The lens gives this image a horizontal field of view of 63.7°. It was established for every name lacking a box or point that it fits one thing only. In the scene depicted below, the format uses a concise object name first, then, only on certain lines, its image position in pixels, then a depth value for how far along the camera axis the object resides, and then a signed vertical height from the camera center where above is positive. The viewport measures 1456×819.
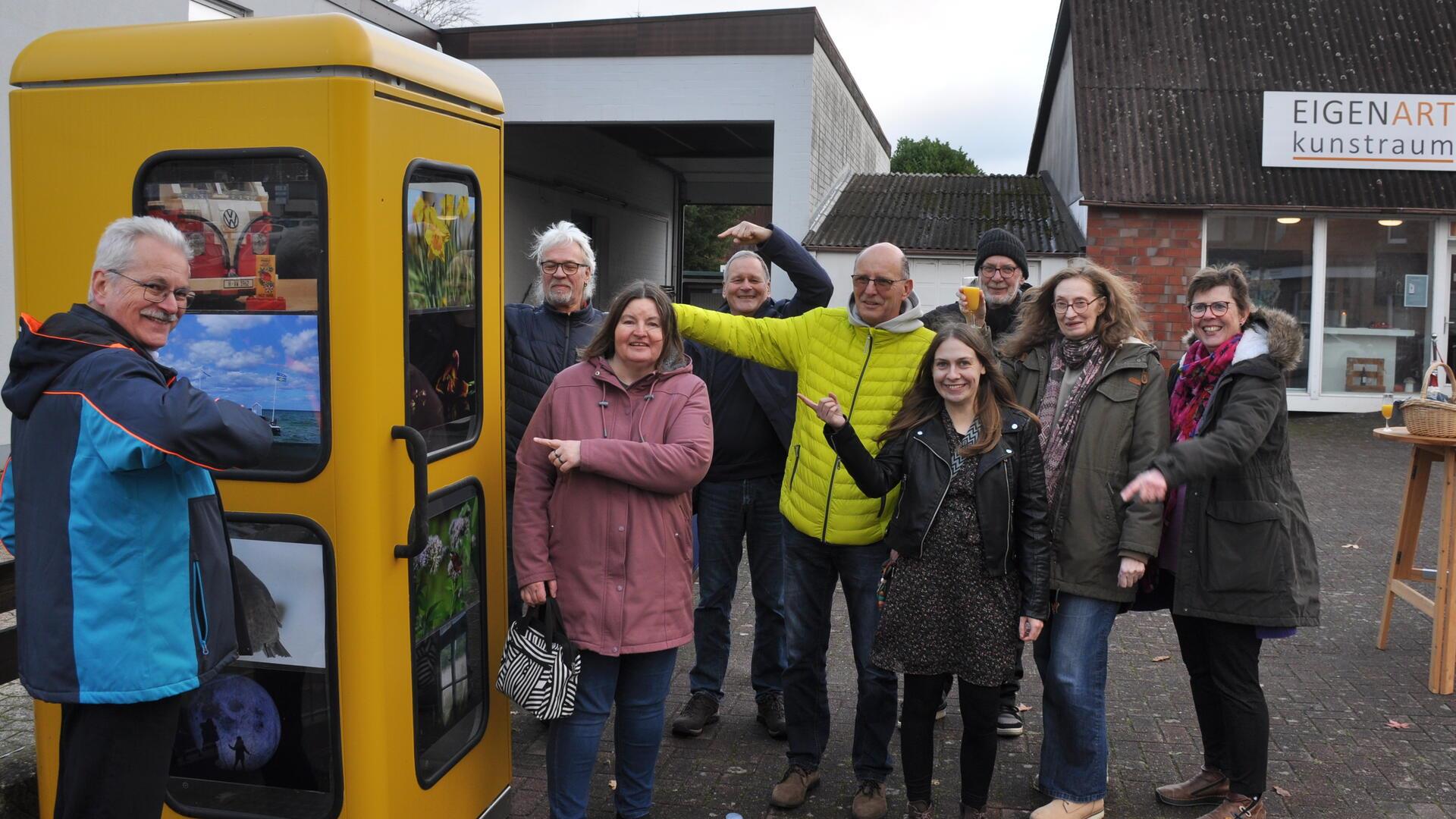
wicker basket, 5.12 -0.38
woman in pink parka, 3.47 -0.60
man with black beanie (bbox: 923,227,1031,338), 5.13 +0.21
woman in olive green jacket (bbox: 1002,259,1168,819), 3.75 -0.52
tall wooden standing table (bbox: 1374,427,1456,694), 5.31 -1.12
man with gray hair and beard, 4.47 -0.01
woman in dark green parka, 3.74 -0.62
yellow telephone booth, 2.90 +0.05
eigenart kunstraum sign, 14.77 +2.53
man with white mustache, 2.43 -0.39
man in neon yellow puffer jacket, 4.00 -0.61
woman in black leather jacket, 3.70 -0.66
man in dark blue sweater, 4.71 -0.66
